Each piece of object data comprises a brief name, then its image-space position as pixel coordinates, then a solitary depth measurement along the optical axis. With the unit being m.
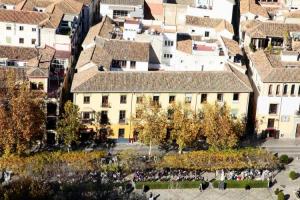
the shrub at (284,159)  111.76
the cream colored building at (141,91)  112.19
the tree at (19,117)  101.50
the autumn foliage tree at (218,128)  108.69
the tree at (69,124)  107.31
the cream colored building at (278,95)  116.81
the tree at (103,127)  113.44
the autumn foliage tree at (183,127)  108.50
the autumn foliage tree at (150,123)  108.81
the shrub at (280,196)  101.75
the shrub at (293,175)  107.75
